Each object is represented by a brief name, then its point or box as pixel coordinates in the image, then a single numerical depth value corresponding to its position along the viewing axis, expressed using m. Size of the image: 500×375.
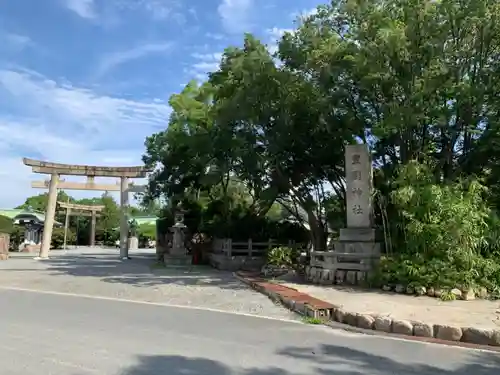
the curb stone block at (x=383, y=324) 7.17
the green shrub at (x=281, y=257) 15.92
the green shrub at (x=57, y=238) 38.50
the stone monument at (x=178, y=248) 21.94
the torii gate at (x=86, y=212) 39.44
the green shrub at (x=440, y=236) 10.91
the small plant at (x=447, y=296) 10.29
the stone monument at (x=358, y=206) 12.84
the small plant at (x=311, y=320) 7.93
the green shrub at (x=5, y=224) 29.14
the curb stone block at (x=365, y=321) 7.35
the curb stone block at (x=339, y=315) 7.97
